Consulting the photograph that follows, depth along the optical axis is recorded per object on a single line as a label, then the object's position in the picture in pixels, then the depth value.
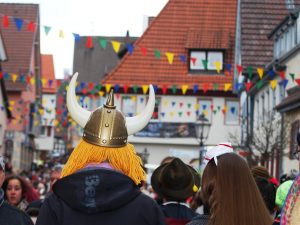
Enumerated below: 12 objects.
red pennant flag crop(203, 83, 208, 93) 37.17
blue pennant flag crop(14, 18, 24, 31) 18.65
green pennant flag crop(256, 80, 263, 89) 27.51
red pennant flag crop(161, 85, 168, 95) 37.69
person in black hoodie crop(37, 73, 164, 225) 3.47
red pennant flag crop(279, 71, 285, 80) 22.63
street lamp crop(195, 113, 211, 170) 21.05
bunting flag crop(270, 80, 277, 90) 23.20
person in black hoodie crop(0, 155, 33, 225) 4.71
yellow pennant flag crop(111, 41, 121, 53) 19.72
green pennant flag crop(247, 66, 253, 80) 27.08
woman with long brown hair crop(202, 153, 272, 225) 3.76
